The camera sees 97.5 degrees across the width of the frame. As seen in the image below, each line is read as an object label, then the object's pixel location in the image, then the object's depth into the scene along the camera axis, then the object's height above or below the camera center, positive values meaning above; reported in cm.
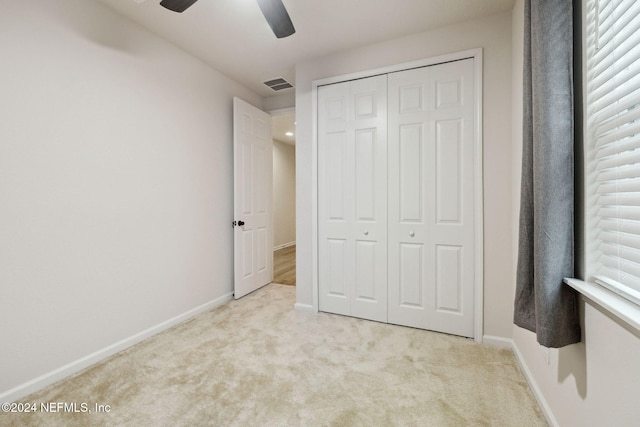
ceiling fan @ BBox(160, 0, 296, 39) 155 +113
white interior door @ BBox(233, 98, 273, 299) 327 +14
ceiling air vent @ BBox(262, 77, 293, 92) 338 +155
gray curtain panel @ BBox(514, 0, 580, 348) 110 +13
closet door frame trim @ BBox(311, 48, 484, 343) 221 +17
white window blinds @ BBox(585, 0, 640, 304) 88 +23
